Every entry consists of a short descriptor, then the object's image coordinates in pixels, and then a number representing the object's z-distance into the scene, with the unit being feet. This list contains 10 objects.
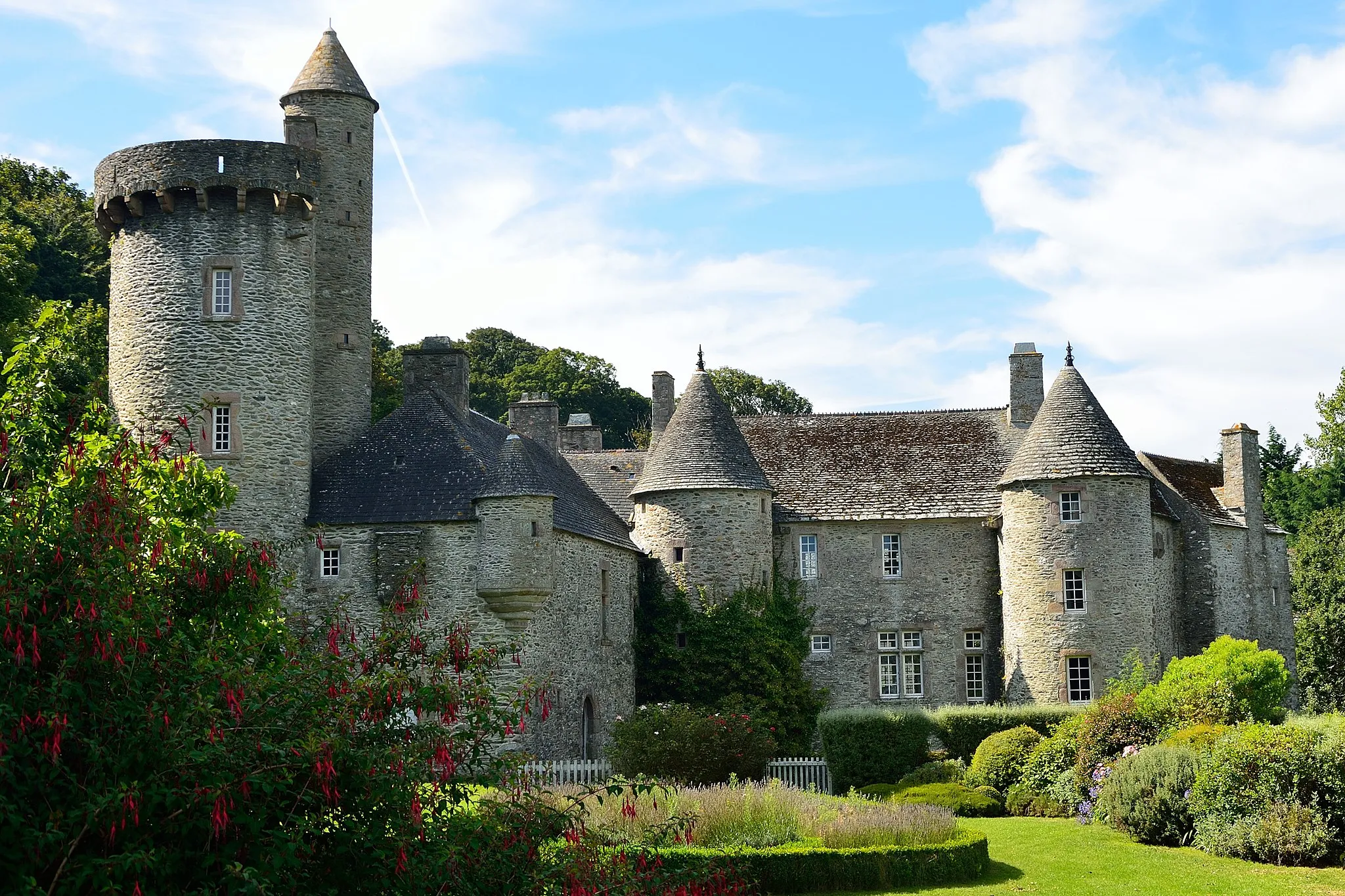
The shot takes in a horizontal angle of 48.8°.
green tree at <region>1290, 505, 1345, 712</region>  147.64
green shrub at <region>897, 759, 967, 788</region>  96.48
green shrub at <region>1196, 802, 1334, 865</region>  65.67
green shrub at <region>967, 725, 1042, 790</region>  94.12
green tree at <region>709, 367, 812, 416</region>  228.63
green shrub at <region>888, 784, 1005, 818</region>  86.07
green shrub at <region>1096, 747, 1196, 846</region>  72.84
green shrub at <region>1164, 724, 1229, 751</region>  76.69
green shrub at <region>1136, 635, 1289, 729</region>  87.04
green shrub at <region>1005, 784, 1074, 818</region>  87.25
